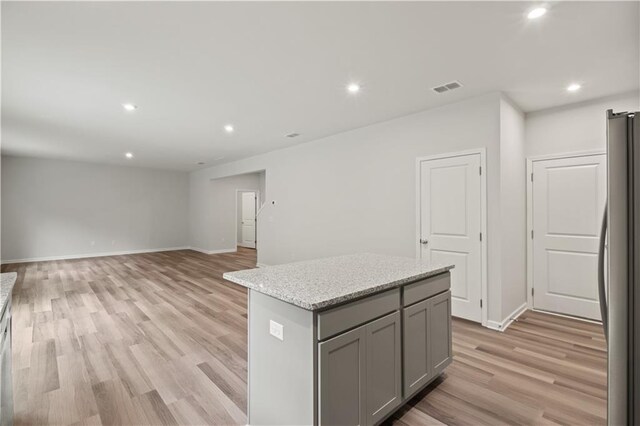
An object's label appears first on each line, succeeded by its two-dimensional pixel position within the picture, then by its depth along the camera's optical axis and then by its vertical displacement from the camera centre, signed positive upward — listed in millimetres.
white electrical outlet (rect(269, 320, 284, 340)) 1590 -616
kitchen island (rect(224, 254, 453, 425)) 1459 -700
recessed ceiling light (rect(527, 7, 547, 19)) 2018 +1405
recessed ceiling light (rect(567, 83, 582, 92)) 3199 +1413
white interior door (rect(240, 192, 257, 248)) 10994 -121
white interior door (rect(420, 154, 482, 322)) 3514 -72
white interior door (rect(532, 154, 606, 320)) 3553 -185
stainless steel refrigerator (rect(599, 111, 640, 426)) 1220 -212
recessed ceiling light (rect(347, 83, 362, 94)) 3238 +1424
